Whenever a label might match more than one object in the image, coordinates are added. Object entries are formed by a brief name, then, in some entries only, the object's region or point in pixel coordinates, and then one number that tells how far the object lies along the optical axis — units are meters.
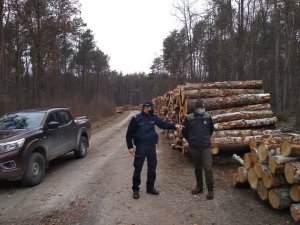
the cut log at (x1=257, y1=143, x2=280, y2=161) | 4.67
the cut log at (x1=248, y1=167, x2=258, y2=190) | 4.86
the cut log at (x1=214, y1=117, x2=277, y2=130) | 7.45
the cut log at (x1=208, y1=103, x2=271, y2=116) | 7.91
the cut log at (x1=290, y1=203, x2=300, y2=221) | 3.90
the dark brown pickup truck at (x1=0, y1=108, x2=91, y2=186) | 5.49
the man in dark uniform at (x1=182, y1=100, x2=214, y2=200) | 5.00
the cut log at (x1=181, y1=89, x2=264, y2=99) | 8.17
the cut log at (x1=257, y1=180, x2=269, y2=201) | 4.55
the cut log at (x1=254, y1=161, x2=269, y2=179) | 4.64
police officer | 4.99
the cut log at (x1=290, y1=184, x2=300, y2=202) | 4.09
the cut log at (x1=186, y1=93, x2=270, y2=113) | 7.99
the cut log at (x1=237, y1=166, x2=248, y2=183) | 5.15
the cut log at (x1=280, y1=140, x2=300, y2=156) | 4.34
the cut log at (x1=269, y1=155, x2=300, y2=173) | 4.40
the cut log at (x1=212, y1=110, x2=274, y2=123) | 7.68
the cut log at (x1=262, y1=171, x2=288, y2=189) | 4.42
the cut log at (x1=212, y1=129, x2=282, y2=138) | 7.24
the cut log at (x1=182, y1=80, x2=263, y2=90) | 8.64
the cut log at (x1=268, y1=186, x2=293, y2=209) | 4.24
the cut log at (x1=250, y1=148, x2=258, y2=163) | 4.92
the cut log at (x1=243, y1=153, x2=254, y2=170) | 5.03
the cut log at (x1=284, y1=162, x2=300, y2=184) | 4.10
